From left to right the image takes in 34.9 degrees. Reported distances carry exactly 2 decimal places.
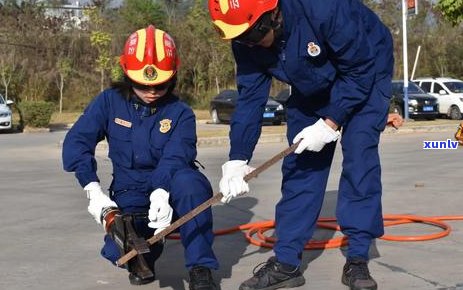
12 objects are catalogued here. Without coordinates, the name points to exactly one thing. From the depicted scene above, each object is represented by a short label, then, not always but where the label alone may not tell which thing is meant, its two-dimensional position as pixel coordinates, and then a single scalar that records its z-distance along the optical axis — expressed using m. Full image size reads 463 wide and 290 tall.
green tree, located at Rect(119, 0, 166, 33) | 35.47
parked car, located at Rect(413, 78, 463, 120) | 23.56
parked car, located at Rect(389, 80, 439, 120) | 23.22
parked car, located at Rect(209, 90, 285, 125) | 22.62
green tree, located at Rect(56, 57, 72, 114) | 30.62
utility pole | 21.94
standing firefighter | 3.65
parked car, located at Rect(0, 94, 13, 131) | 21.98
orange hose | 5.20
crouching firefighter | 3.84
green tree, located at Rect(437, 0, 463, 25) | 17.55
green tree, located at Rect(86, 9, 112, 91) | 29.28
